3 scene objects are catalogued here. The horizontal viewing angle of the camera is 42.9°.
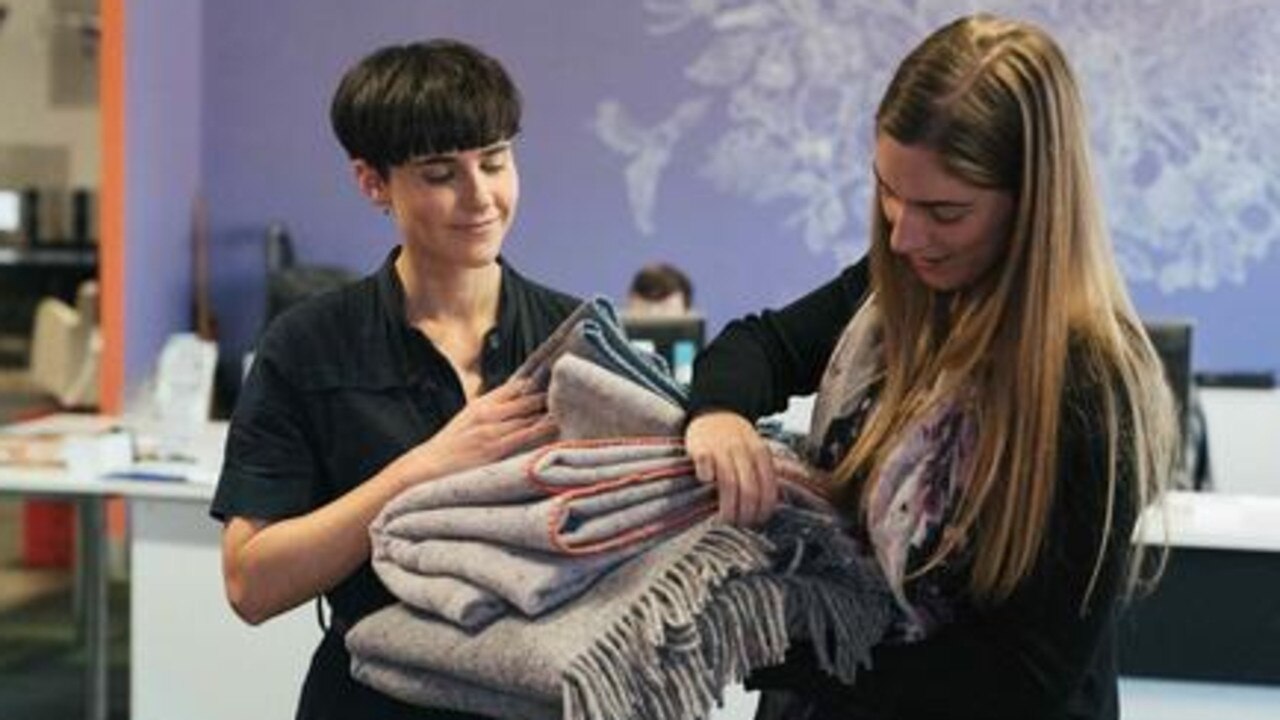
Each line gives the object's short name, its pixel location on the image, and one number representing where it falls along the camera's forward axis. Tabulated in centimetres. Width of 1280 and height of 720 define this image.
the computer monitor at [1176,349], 354
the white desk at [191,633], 347
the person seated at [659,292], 477
